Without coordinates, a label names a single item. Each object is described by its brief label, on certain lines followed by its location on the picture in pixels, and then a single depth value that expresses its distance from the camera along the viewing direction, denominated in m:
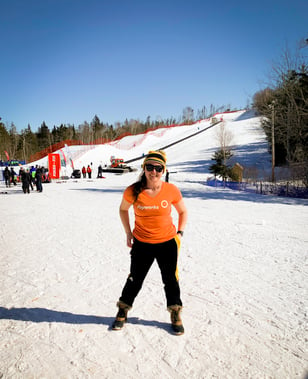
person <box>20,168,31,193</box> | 15.08
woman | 2.45
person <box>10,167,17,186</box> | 21.23
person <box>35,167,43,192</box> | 15.40
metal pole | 18.25
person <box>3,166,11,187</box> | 19.82
